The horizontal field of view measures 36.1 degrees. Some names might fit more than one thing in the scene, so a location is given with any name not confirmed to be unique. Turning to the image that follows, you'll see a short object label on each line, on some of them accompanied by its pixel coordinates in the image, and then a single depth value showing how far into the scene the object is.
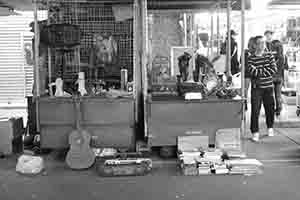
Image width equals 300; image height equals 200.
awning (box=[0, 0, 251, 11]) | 7.86
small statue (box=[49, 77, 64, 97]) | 6.47
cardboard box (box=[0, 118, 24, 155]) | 6.66
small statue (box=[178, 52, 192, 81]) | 6.80
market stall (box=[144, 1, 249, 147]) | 6.20
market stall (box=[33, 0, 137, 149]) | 6.33
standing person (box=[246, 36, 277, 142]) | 7.44
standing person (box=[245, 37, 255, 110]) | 7.57
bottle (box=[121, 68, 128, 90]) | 7.09
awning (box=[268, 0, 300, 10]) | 7.46
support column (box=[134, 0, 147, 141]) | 6.45
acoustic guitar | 5.95
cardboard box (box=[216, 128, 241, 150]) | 6.29
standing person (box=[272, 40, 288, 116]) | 8.93
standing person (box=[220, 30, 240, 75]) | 8.46
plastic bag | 5.70
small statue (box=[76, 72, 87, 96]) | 6.52
